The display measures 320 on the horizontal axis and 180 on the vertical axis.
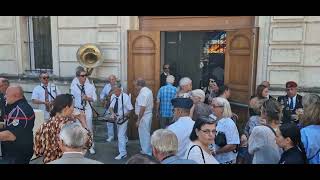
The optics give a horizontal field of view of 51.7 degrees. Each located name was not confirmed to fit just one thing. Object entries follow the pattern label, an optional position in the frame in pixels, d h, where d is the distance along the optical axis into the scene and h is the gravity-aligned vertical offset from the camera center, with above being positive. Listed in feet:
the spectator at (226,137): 11.82 -2.63
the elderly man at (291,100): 17.38 -1.97
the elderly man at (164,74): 24.17 -0.82
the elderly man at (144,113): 19.75 -3.05
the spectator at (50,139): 10.45 -2.48
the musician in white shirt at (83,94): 20.92 -2.02
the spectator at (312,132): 10.16 -2.17
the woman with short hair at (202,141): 9.22 -2.27
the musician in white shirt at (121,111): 20.16 -2.97
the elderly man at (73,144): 8.35 -2.14
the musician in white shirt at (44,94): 21.01 -2.04
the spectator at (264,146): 10.12 -2.54
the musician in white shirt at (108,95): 22.62 -2.30
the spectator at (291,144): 9.08 -2.24
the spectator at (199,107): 13.70 -1.87
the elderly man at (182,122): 11.49 -2.18
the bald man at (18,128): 12.44 -2.52
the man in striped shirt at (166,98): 20.81 -2.21
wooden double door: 21.11 +0.02
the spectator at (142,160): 7.40 -2.18
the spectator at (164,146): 8.55 -2.17
